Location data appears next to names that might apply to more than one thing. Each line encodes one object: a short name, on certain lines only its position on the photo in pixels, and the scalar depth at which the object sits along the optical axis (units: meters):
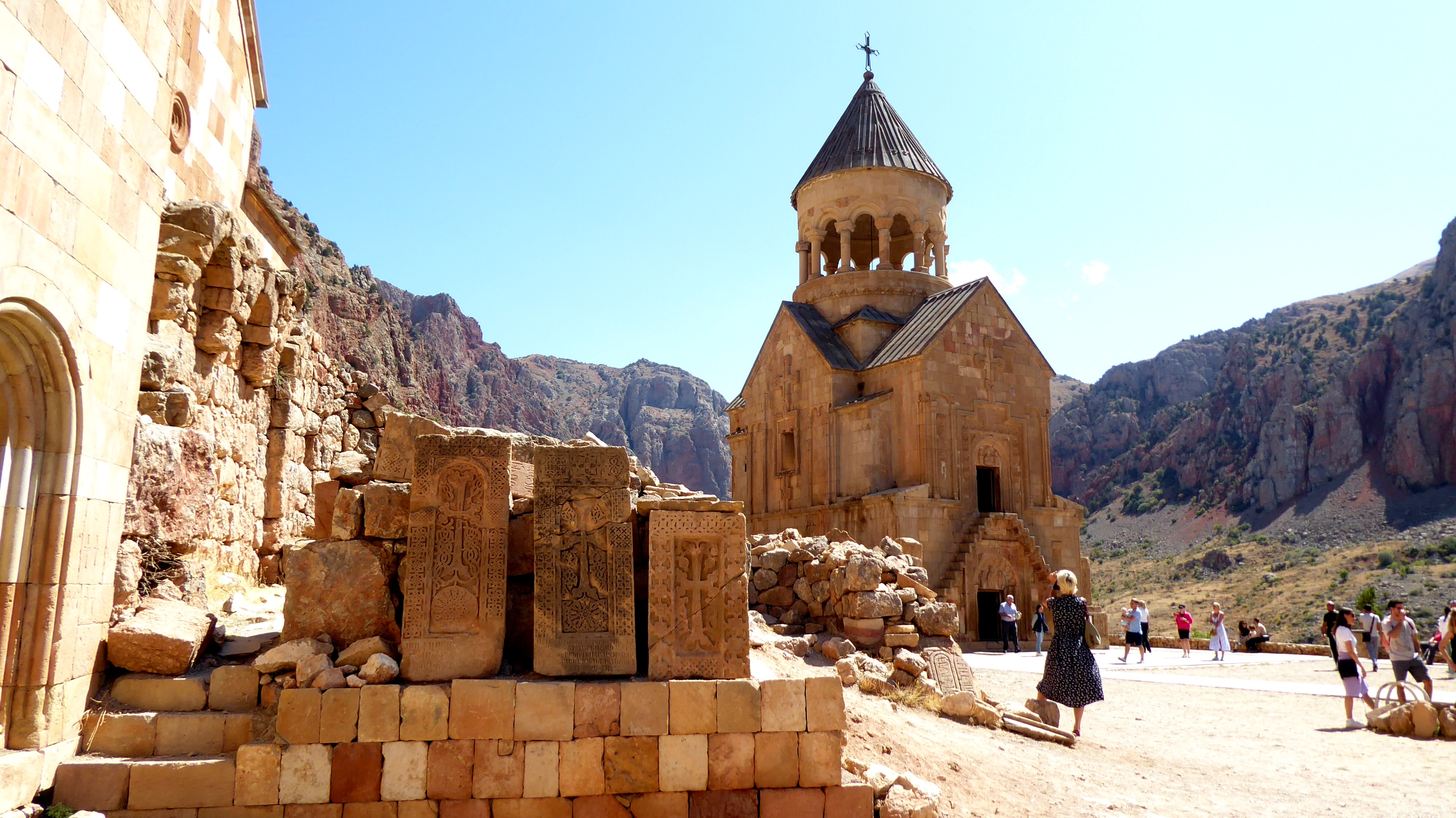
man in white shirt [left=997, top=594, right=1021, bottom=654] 14.92
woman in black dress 7.08
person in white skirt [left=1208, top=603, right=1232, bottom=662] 15.85
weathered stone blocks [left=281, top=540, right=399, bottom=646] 4.90
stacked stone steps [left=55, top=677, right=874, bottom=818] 4.34
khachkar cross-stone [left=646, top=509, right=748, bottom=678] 4.96
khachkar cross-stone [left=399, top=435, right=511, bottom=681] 4.75
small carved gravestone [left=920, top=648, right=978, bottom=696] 7.98
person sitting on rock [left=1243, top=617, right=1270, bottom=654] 17.98
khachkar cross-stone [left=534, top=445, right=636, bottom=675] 4.88
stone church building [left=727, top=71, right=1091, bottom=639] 17.48
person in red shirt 16.59
